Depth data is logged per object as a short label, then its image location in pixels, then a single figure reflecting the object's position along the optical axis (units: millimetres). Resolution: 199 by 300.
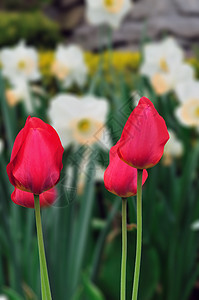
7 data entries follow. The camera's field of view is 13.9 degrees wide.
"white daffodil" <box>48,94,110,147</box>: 2950
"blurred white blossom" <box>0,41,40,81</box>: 5230
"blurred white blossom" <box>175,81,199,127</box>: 3270
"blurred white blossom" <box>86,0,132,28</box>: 4798
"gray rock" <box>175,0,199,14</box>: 17487
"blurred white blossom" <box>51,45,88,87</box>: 5063
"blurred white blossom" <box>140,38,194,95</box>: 4237
